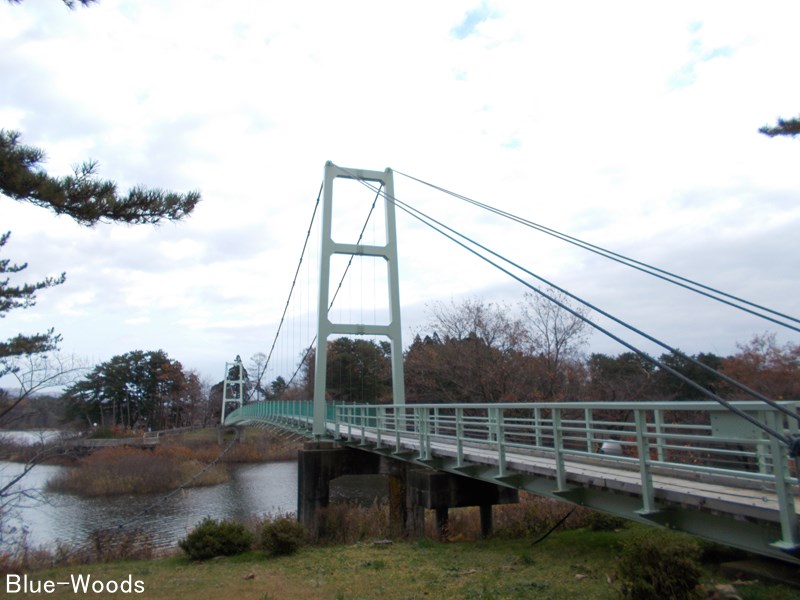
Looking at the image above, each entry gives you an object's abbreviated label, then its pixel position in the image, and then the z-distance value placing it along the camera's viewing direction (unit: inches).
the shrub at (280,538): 445.7
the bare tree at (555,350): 921.5
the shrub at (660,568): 205.8
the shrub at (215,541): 459.2
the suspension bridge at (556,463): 191.6
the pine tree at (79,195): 264.5
